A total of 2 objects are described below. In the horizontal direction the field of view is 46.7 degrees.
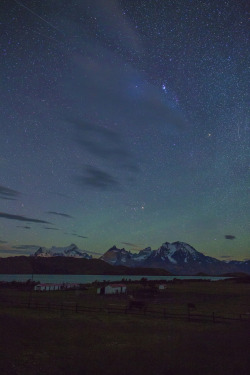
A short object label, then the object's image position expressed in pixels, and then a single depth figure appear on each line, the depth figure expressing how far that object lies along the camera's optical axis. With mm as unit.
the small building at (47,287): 82100
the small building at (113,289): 72725
